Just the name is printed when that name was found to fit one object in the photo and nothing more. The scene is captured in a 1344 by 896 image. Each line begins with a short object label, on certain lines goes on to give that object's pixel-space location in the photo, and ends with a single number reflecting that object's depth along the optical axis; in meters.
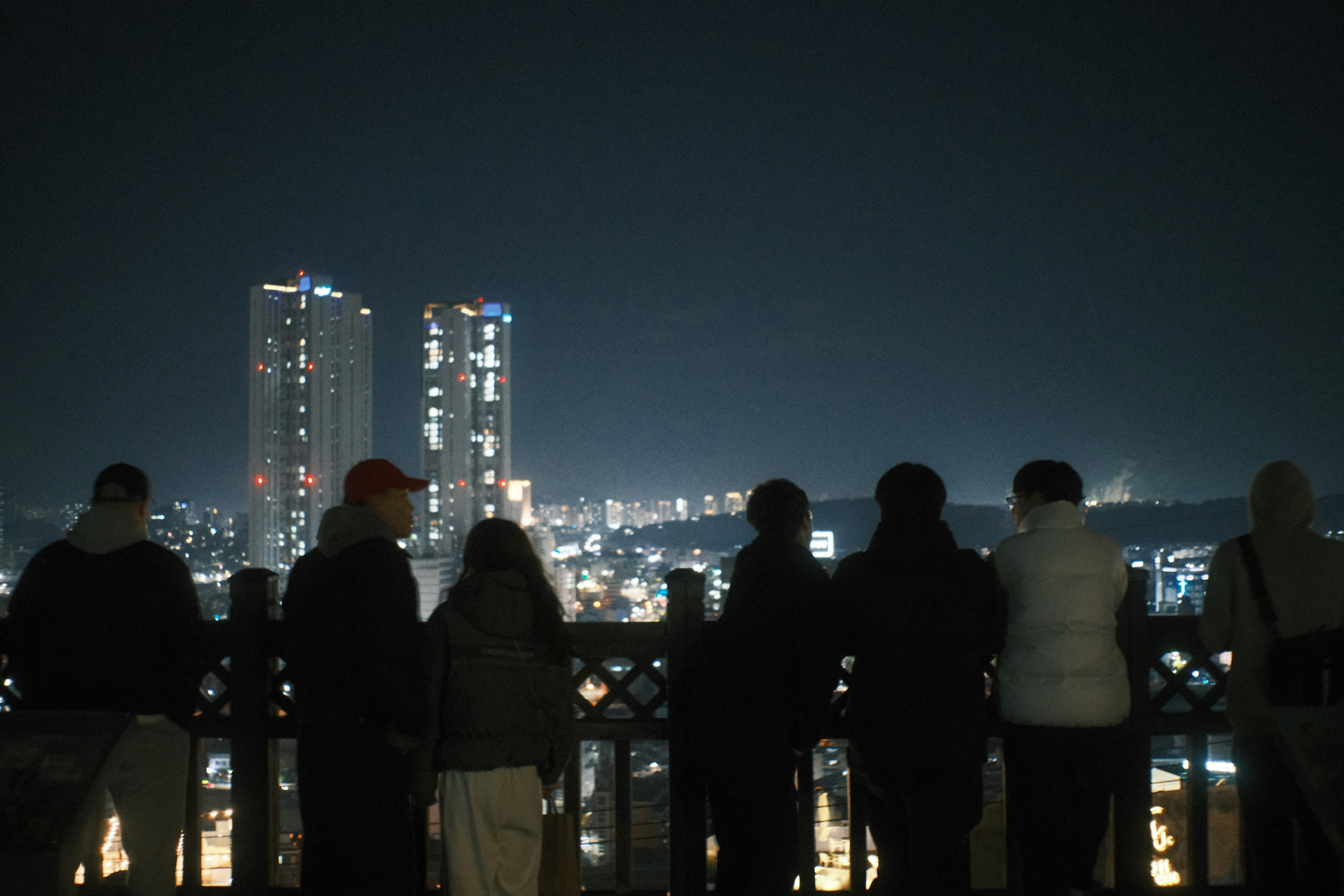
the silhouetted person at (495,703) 3.50
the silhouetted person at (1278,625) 3.52
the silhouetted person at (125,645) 3.73
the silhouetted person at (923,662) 3.37
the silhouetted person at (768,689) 3.40
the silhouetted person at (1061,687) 3.56
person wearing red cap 3.47
